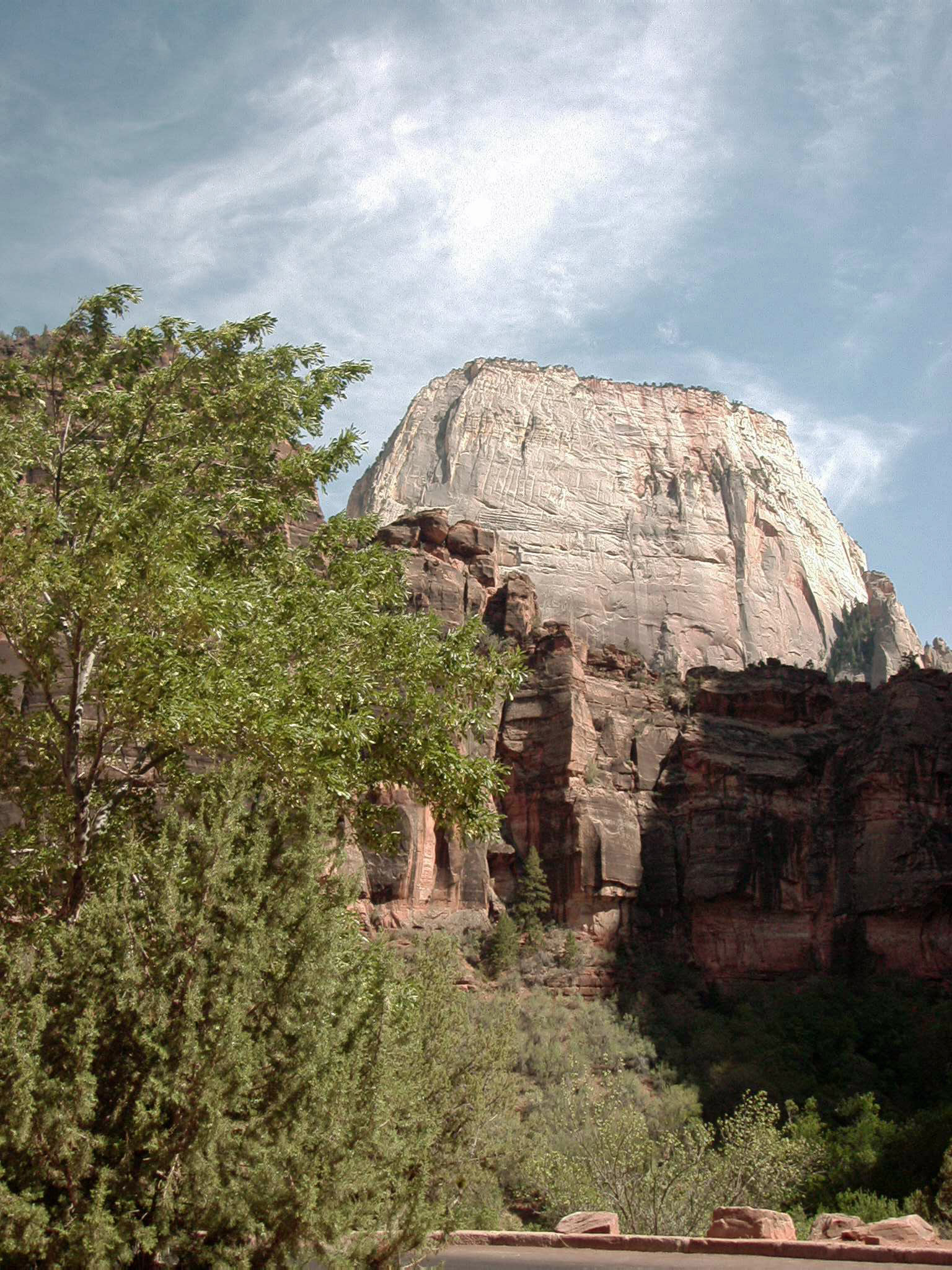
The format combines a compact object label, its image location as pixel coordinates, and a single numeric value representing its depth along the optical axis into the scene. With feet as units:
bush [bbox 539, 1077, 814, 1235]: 85.97
